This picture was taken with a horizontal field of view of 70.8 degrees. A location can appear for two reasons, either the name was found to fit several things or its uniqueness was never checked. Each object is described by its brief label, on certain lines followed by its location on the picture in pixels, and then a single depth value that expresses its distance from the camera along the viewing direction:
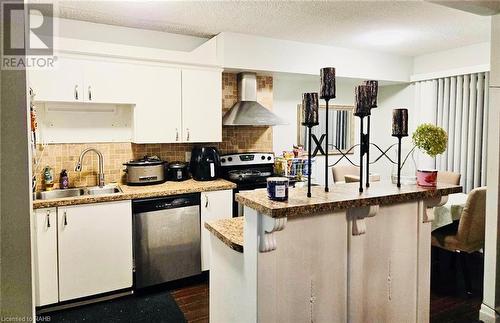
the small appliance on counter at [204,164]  3.53
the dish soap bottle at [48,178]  3.08
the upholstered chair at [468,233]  2.91
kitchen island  1.66
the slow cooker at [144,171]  3.27
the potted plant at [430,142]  2.05
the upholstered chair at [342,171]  4.39
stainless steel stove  3.55
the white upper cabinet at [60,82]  2.83
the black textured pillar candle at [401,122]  2.08
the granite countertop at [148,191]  2.69
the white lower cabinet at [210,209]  3.28
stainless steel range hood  3.66
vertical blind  3.96
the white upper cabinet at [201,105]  3.45
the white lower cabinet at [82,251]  2.67
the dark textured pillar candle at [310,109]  1.84
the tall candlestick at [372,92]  1.97
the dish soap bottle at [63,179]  3.17
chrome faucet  3.18
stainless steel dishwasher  3.00
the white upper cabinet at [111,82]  3.01
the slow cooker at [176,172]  3.52
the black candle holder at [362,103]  1.96
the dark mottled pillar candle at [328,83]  1.86
